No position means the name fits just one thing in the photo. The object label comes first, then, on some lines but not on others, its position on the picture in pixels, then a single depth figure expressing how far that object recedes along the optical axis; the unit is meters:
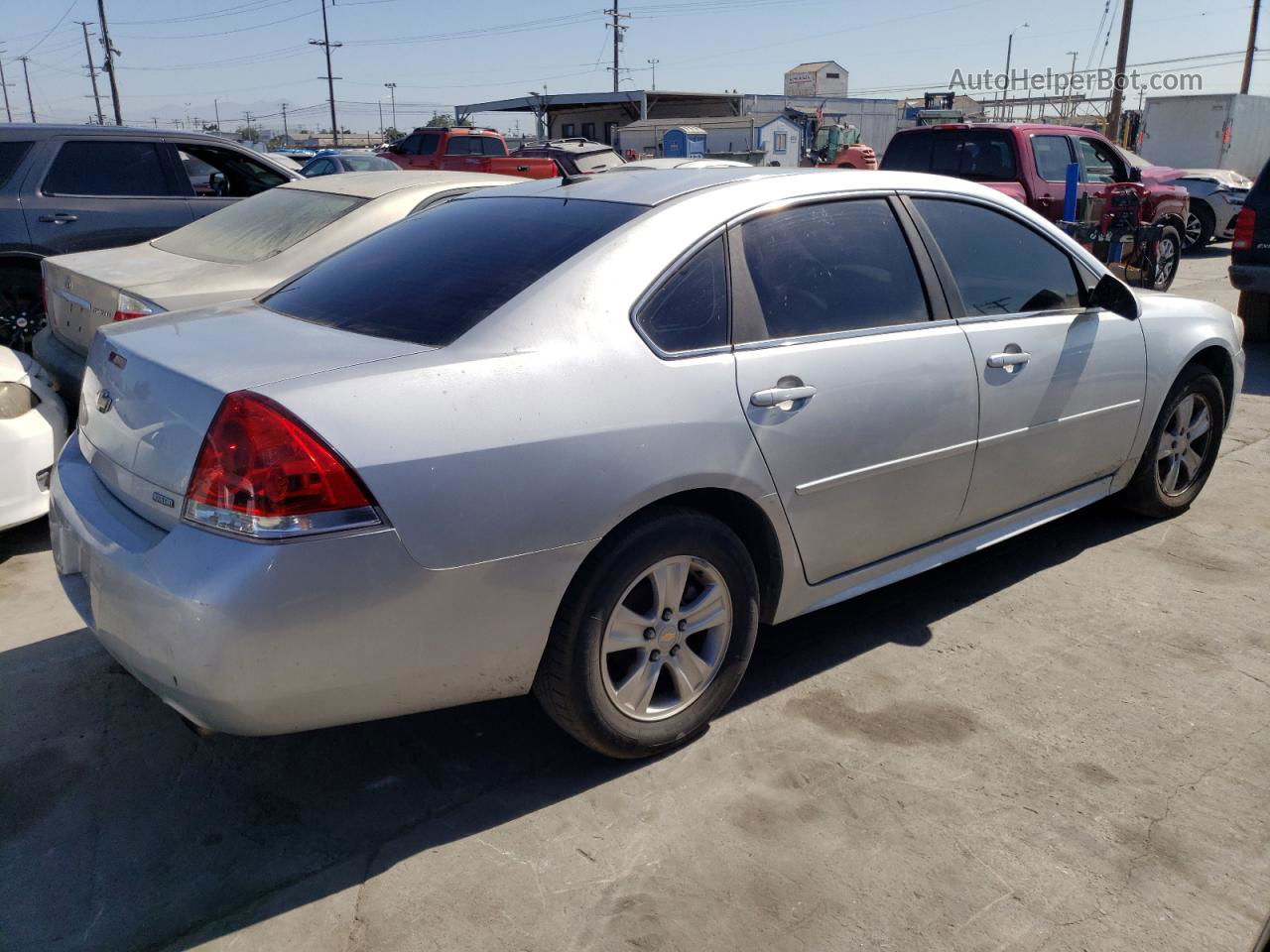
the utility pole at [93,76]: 72.80
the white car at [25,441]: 4.27
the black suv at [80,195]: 6.71
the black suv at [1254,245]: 9.09
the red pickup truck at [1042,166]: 11.34
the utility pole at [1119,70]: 28.58
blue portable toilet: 31.07
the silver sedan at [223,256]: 4.91
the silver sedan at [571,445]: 2.32
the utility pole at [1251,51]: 43.56
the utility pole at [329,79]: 60.61
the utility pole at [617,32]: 71.22
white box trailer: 28.03
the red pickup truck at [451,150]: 24.56
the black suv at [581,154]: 21.53
